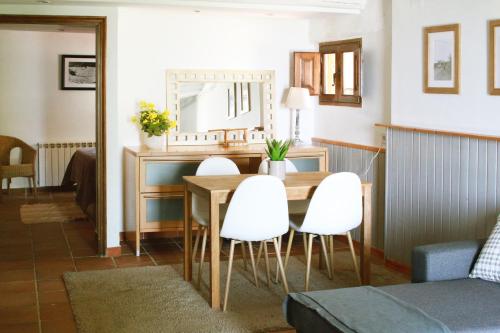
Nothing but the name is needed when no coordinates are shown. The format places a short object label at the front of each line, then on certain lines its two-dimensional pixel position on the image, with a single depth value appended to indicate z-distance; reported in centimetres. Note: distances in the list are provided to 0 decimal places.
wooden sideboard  616
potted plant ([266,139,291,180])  504
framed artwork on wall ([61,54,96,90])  980
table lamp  673
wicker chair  908
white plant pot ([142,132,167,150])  637
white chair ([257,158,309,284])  530
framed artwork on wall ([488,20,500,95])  445
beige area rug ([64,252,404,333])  429
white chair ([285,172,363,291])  474
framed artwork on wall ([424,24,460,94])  485
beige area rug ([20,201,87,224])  778
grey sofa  316
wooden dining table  456
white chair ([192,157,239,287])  530
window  623
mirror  668
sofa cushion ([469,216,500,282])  376
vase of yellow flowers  632
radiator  979
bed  765
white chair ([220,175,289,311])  451
